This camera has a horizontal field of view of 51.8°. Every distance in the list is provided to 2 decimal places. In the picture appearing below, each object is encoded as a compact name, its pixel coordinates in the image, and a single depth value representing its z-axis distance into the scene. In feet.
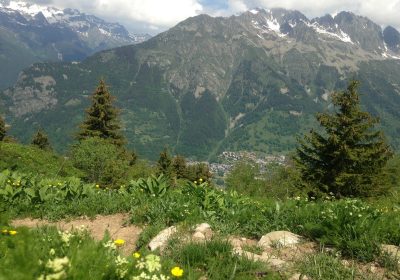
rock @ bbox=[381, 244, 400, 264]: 17.88
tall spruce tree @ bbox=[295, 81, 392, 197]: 97.45
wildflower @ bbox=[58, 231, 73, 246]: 13.52
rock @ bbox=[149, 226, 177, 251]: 21.12
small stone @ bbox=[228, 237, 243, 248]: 21.20
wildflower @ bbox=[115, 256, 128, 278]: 11.41
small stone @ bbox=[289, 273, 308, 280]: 16.70
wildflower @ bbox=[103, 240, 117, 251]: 13.93
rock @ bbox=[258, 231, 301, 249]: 21.38
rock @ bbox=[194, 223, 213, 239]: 22.86
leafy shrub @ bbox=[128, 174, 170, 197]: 33.36
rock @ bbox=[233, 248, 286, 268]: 17.89
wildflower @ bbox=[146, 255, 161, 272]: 11.61
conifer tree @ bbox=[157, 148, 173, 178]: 234.17
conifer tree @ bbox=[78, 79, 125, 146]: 156.56
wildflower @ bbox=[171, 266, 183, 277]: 11.78
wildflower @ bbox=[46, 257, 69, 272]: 8.32
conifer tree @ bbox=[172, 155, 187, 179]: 246.99
